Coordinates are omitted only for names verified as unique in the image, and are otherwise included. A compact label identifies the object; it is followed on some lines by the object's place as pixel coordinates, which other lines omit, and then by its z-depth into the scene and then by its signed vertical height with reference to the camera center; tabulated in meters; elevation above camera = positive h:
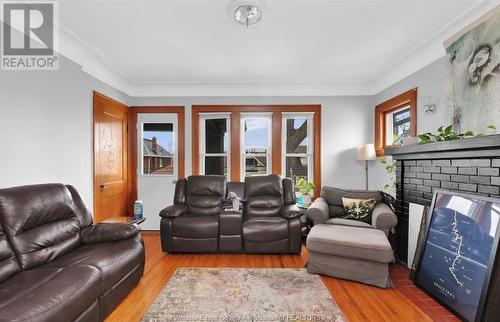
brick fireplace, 1.84 -0.10
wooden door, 3.35 +0.05
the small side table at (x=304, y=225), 3.61 -0.99
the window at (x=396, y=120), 3.21 +0.64
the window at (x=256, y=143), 4.43 +0.33
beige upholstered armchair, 2.78 -0.64
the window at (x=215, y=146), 4.46 +0.28
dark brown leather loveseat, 3.16 -0.94
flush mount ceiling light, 2.06 +1.36
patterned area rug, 1.94 -1.26
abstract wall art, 1.99 +0.77
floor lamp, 3.84 +0.14
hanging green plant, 3.44 -0.12
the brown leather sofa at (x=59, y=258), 1.44 -0.80
